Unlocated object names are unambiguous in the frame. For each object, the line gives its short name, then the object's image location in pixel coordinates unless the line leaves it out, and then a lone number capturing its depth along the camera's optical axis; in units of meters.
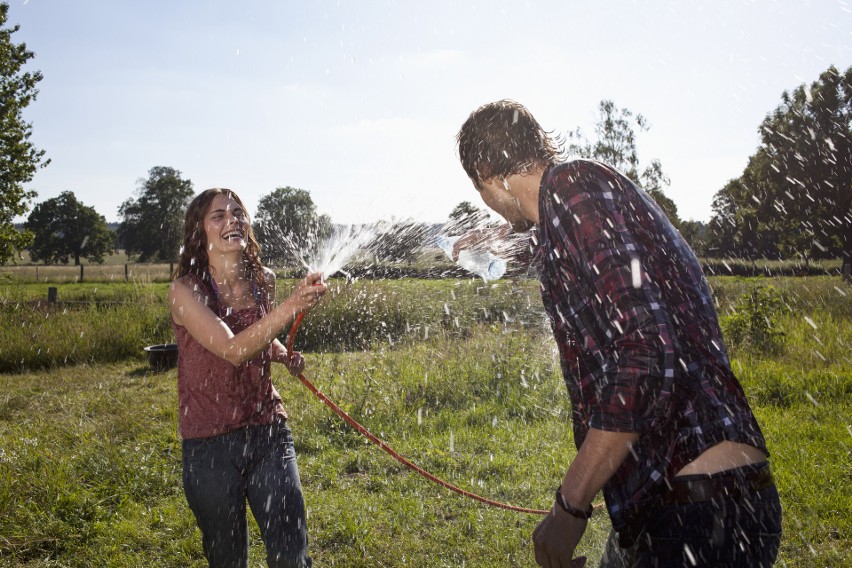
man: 1.40
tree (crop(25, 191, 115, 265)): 70.56
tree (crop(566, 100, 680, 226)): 30.81
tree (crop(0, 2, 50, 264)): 22.06
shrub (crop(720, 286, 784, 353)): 9.42
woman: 2.65
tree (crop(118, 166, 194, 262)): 70.12
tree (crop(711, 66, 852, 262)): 29.14
